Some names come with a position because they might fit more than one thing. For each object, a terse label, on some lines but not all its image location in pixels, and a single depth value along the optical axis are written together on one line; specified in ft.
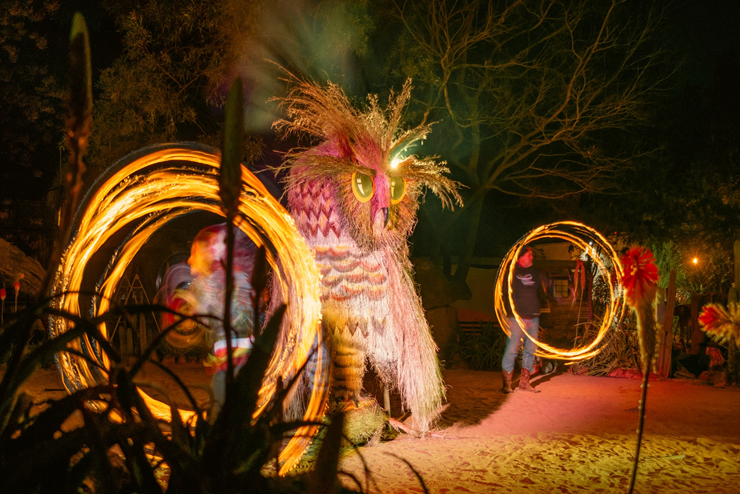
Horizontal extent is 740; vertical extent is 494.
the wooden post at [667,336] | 29.68
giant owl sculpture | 15.71
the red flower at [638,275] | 4.92
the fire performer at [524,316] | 25.98
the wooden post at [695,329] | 31.09
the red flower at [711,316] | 9.16
